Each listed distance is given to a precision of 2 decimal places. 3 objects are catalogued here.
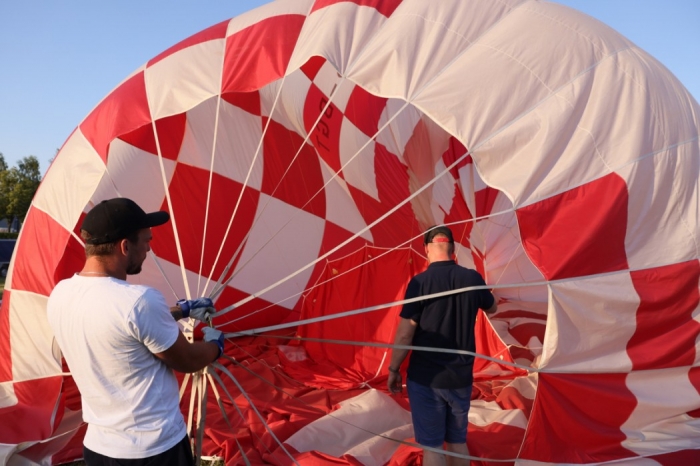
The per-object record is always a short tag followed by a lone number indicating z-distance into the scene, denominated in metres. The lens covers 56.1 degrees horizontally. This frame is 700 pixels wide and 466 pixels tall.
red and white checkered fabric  2.36
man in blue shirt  2.43
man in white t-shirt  1.50
